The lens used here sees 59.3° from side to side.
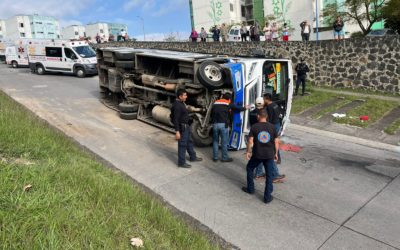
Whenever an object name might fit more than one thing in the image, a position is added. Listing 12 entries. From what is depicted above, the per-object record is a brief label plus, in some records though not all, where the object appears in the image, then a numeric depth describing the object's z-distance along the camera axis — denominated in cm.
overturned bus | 793
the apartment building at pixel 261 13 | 4853
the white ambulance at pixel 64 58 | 2173
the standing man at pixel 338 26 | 1675
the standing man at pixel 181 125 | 731
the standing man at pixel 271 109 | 733
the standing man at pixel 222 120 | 762
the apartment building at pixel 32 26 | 9975
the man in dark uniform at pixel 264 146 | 577
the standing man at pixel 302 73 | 1399
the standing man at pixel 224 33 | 2867
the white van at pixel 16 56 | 2820
